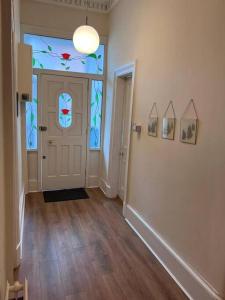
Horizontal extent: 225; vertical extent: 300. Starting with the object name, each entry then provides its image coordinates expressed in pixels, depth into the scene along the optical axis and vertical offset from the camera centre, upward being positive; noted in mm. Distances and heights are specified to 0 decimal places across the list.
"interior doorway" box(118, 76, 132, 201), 3830 -257
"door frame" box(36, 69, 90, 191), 3971 +127
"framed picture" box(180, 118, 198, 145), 2021 -127
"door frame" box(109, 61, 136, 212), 3740 -278
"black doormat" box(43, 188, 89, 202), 4005 -1471
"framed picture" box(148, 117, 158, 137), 2672 -132
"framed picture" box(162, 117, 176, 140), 2348 -133
